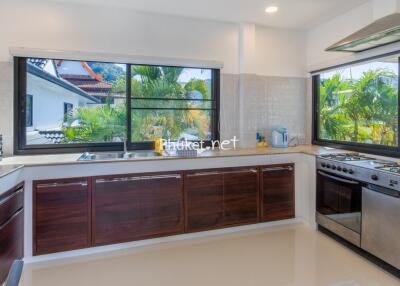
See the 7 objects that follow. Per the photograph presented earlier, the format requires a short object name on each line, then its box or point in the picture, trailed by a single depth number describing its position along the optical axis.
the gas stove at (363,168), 2.46
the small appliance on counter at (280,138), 4.04
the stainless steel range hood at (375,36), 2.52
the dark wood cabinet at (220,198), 3.19
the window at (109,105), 3.26
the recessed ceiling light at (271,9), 3.43
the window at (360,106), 3.19
